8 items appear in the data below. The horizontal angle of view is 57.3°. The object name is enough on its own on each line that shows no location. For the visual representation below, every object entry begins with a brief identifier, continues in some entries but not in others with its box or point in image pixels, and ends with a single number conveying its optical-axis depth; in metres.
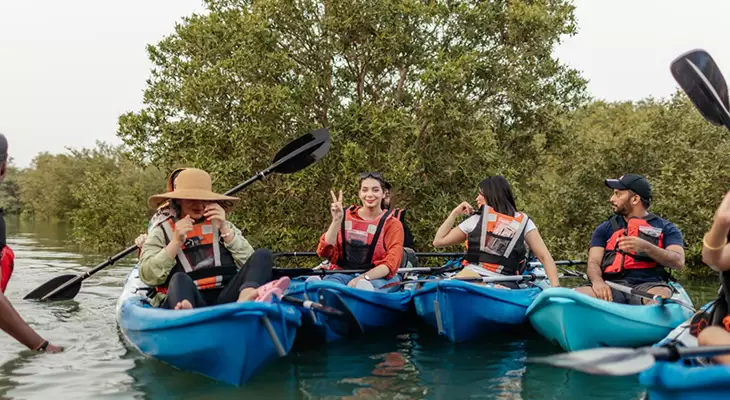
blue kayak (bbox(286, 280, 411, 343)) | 5.30
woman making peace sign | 6.00
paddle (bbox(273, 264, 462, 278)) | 6.05
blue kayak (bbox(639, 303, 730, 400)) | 2.71
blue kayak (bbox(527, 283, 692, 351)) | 4.70
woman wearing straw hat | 4.62
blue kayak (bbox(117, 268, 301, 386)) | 3.94
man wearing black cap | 5.29
